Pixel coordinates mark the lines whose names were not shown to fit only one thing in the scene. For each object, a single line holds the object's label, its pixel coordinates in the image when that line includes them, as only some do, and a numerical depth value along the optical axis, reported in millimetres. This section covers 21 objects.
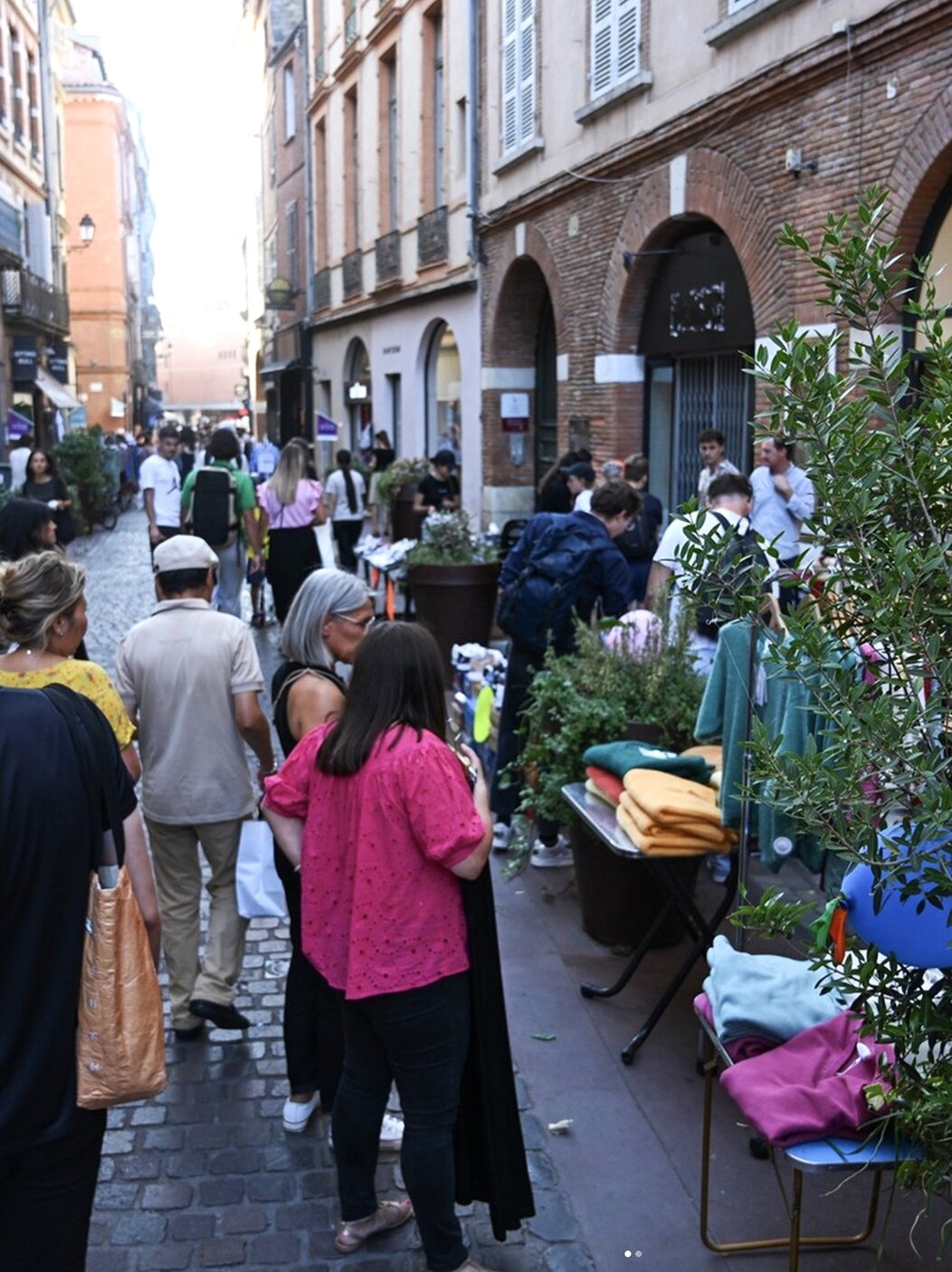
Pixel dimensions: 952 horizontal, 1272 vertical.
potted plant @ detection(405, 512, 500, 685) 10977
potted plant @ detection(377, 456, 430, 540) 16602
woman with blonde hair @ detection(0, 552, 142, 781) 3863
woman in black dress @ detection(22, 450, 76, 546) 13031
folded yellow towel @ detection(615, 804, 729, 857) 4605
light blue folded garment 3408
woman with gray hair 4258
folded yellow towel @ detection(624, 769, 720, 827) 4605
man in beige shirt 4961
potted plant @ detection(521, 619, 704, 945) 5809
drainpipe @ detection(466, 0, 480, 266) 18109
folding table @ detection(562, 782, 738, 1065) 4730
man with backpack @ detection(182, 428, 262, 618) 11820
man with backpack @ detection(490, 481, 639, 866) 6980
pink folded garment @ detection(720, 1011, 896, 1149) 3018
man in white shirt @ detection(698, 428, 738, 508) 11180
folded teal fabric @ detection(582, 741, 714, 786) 5121
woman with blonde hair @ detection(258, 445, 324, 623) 11836
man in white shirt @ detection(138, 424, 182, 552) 12688
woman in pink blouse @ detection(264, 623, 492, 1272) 3342
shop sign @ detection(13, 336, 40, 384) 28078
